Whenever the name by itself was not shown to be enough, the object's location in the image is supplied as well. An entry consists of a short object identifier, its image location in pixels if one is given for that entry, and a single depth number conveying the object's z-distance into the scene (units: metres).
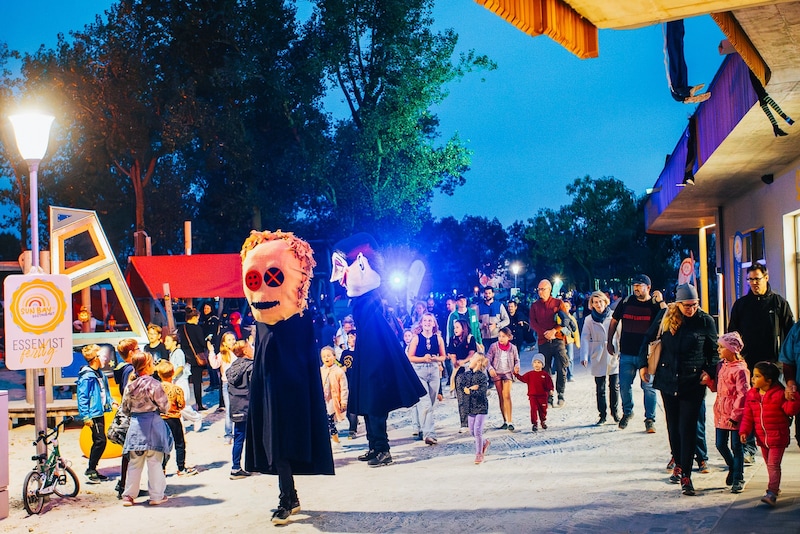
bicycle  7.58
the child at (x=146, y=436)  7.70
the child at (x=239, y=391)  8.77
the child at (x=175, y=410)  8.77
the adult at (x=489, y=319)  18.31
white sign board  8.12
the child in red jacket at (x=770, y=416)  6.68
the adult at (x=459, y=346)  13.09
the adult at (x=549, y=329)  13.12
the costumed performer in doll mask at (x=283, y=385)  7.07
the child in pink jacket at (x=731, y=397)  7.25
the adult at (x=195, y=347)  14.74
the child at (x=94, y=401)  8.74
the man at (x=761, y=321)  8.27
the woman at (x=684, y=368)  7.29
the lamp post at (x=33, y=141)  8.44
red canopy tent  19.25
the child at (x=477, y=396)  9.22
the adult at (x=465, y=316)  16.22
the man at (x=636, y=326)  10.30
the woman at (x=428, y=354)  11.30
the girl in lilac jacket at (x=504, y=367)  11.57
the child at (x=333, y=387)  11.23
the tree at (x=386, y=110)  31.33
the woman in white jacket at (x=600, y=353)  11.28
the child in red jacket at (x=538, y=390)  11.06
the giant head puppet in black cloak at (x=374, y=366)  9.37
